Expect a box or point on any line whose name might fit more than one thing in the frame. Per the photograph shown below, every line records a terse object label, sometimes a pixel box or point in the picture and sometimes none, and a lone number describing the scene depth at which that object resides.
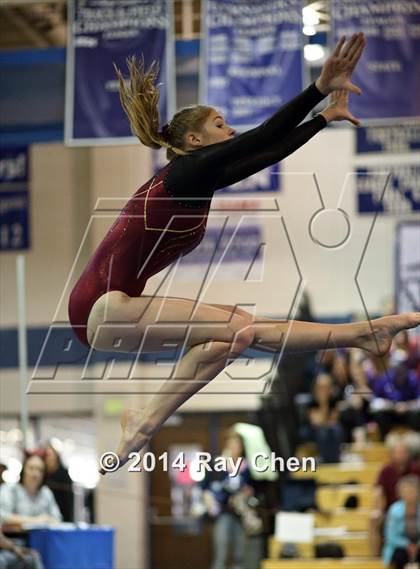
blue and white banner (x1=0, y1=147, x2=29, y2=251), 19.80
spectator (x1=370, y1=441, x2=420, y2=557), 17.86
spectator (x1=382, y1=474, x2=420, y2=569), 16.66
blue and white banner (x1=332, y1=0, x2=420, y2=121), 15.99
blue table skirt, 14.65
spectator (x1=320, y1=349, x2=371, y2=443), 19.79
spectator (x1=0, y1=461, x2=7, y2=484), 14.76
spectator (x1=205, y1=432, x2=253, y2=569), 18.43
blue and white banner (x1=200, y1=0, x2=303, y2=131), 16.29
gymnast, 8.44
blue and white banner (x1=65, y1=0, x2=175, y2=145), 16.21
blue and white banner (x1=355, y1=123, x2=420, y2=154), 18.31
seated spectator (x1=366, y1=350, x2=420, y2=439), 16.73
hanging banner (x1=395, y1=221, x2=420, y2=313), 16.35
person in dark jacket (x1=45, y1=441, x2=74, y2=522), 18.02
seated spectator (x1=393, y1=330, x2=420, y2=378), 17.74
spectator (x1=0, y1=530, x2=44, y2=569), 14.08
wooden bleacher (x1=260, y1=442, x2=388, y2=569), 17.70
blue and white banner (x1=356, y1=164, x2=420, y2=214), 18.32
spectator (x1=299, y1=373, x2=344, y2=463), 20.34
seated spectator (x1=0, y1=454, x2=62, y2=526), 14.99
